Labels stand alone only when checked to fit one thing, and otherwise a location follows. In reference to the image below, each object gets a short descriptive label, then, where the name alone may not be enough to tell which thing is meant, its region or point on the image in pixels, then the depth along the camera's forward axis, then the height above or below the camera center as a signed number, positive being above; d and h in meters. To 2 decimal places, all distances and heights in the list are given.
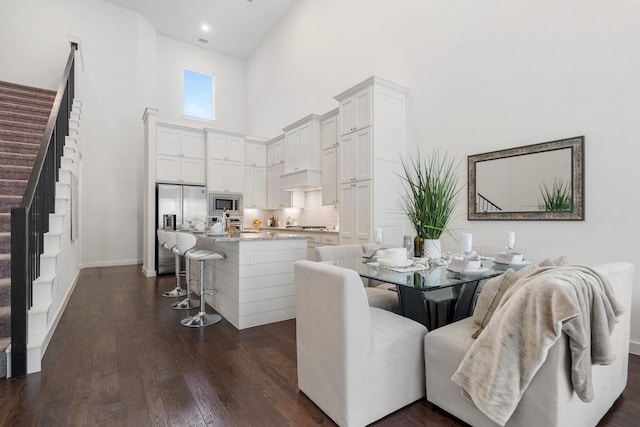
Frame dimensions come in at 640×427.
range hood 5.65 +0.65
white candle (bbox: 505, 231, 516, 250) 2.44 -0.20
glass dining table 1.77 -0.56
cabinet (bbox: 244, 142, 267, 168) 7.29 +1.42
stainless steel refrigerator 5.84 +0.14
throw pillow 1.56 -0.43
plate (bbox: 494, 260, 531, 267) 2.29 -0.37
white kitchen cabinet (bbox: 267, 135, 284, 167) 6.88 +1.45
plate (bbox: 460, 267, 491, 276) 1.91 -0.36
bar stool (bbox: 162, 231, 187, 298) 4.03 -0.73
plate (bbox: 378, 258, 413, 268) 2.05 -0.33
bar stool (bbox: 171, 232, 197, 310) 3.47 -0.33
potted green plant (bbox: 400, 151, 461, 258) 2.32 +0.02
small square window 8.37 +3.29
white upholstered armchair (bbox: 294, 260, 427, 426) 1.53 -0.73
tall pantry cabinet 4.19 +0.79
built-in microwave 6.72 +0.22
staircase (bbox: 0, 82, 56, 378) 2.44 +0.84
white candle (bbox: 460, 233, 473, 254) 2.48 -0.23
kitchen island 3.09 -0.68
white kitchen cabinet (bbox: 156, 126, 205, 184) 6.22 +1.20
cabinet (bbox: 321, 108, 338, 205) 5.24 +0.98
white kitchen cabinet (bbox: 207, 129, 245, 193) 6.72 +1.15
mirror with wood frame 2.85 +0.34
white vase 2.40 -0.27
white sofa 1.25 -0.78
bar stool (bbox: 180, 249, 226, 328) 3.17 -1.09
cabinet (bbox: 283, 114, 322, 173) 5.64 +1.33
